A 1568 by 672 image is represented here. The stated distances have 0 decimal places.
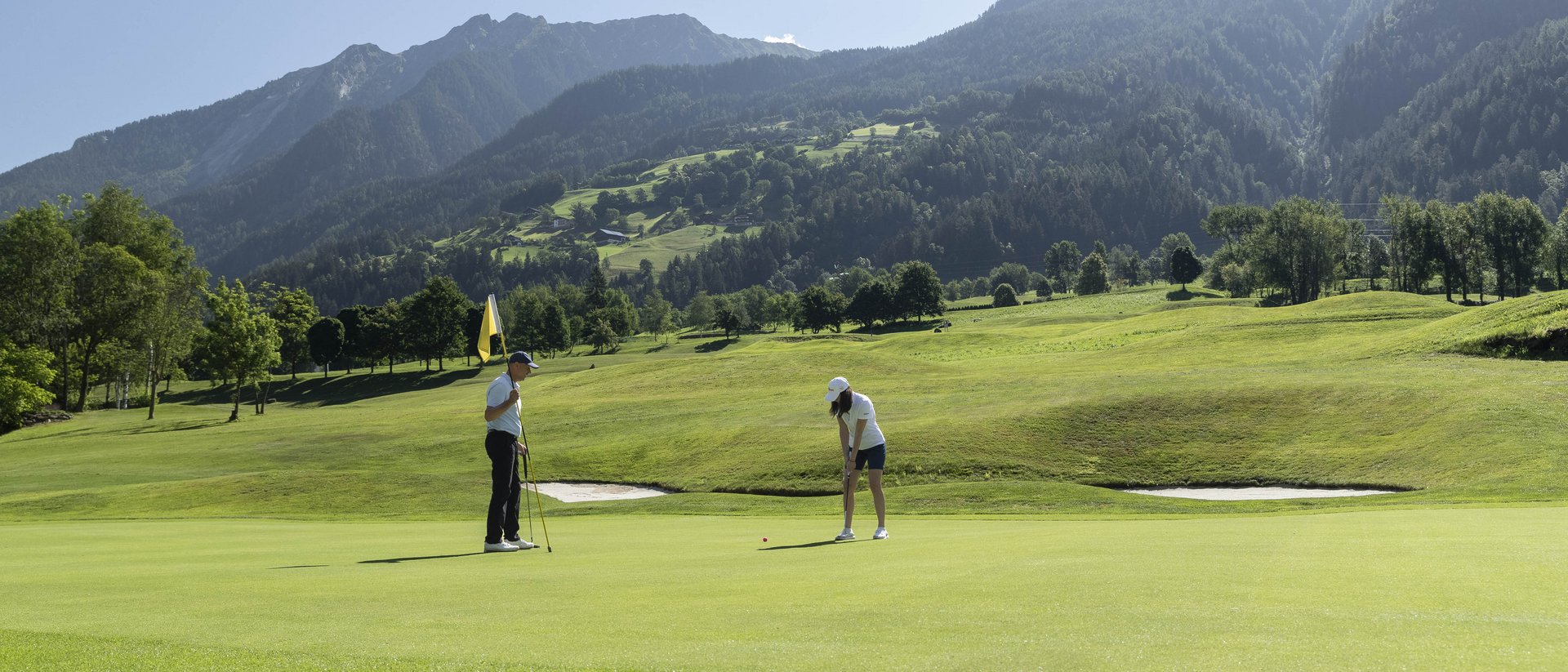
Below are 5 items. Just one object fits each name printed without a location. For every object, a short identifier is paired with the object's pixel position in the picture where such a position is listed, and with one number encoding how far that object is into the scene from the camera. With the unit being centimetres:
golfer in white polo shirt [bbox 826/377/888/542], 1873
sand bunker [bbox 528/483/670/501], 3928
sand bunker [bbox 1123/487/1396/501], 3144
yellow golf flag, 2014
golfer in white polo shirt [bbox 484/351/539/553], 1756
